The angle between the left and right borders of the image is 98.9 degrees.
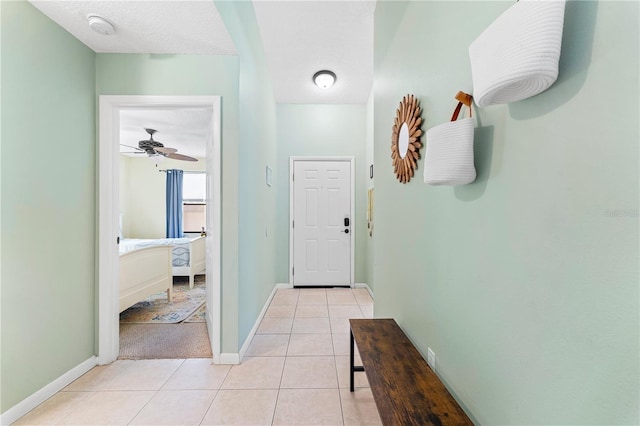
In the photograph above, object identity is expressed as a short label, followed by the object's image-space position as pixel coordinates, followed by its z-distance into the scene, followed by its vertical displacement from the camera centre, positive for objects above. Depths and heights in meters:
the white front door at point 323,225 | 4.19 -0.20
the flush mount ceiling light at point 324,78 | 3.40 +1.69
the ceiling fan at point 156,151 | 4.03 +0.94
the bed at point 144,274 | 2.72 -0.69
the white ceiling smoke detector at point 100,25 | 1.69 +1.17
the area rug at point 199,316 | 2.95 -1.17
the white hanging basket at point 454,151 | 0.92 +0.21
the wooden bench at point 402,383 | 0.94 -0.70
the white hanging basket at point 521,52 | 0.58 +0.37
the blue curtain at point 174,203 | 6.02 +0.19
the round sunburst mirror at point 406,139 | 1.47 +0.43
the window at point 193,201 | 6.30 +0.24
